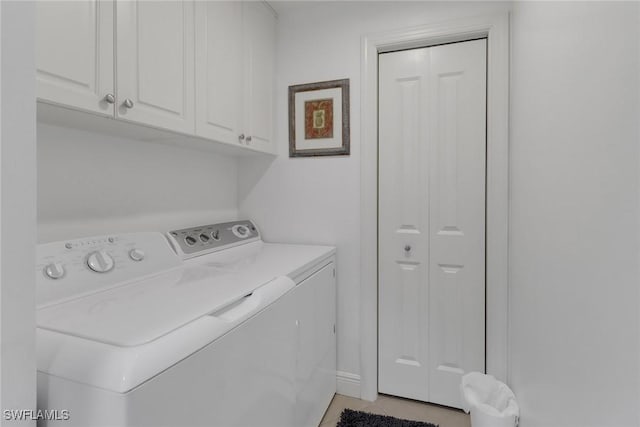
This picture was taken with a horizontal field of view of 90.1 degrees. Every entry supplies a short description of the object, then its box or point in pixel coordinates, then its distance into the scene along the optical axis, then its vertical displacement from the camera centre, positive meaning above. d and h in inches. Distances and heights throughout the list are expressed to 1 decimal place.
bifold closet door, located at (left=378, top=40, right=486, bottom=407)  72.7 -2.2
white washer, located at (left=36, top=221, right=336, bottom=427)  23.9 -11.6
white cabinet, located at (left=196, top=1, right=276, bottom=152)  57.2 +28.5
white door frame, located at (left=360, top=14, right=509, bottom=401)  68.1 +7.6
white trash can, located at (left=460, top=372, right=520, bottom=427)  56.8 -37.1
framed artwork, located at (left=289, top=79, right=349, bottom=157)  79.3 +23.1
